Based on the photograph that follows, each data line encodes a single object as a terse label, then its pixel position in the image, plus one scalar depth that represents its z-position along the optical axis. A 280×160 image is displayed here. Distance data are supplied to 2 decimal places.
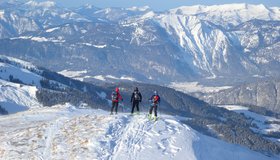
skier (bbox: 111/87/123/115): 74.56
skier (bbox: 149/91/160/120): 72.74
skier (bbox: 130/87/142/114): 73.88
